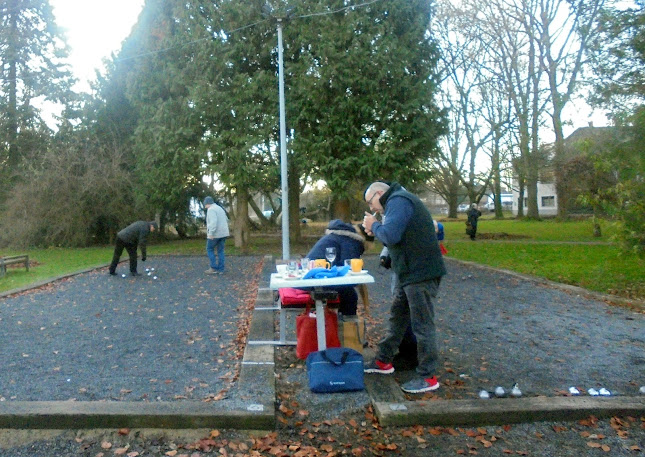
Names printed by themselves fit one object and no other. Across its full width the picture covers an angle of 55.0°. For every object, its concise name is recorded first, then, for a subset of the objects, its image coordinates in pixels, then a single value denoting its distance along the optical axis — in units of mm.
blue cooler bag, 5309
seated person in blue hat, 7102
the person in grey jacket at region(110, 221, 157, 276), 14242
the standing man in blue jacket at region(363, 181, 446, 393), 5227
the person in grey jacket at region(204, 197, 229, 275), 14585
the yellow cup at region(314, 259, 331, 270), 6343
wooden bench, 15453
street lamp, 17484
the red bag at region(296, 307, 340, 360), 6207
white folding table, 5559
